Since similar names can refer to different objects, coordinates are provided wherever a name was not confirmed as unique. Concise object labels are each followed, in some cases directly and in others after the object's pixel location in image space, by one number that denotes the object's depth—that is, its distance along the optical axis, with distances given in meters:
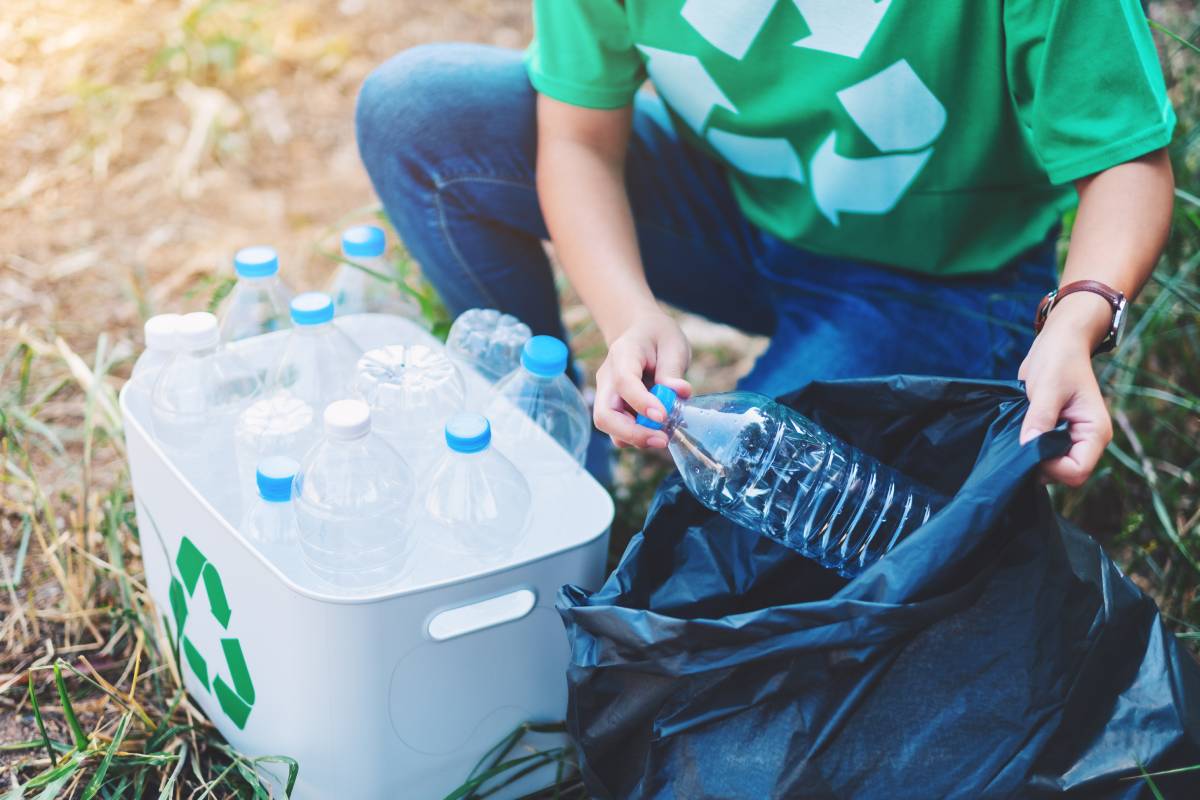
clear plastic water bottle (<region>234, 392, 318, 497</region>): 1.41
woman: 1.28
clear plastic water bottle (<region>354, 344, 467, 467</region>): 1.51
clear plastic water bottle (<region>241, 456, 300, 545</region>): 1.36
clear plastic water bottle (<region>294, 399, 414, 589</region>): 1.32
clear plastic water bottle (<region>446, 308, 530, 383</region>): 1.78
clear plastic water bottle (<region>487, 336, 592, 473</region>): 1.47
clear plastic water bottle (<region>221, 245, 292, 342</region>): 1.77
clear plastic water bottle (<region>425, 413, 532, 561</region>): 1.36
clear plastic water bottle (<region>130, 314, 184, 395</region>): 1.46
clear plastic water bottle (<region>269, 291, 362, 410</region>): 1.56
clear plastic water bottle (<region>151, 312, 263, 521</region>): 1.45
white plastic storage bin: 1.25
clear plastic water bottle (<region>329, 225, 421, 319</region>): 2.04
